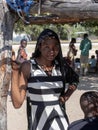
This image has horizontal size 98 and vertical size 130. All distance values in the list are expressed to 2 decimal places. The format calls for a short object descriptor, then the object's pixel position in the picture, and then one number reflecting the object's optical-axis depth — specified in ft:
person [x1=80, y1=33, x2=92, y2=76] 26.53
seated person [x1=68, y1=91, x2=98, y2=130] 4.96
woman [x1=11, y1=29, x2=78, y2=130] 5.89
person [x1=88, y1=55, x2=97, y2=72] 28.43
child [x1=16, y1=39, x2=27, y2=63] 24.32
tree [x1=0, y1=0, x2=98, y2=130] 5.83
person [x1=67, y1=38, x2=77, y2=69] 27.87
